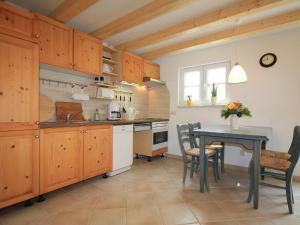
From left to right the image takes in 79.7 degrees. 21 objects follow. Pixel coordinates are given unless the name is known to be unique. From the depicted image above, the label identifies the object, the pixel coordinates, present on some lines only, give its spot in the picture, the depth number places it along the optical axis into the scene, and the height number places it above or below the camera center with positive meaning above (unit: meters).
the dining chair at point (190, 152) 2.59 -0.56
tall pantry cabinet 1.75 +0.06
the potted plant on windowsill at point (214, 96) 3.60 +0.37
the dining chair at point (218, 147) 2.91 -0.54
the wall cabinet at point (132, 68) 3.61 +0.97
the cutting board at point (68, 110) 2.80 +0.07
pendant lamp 2.46 +0.54
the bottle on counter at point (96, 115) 3.35 -0.01
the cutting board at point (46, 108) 2.64 +0.09
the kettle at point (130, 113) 3.84 +0.03
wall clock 3.05 +0.94
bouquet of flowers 2.49 +0.06
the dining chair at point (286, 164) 1.88 -0.56
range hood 3.98 +0.74
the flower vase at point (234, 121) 2.60 -0.10
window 3.64 +0.70
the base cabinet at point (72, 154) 2.09 -0.53
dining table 2.00 -0.31
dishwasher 2.96 -0.58
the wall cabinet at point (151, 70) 4.14 +1.06
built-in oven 3.85 -0.46
